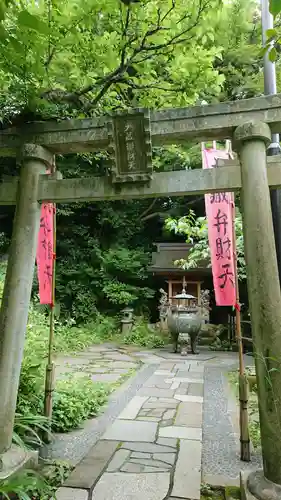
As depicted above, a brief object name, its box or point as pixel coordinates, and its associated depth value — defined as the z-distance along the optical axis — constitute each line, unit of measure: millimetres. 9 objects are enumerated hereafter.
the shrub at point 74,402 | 4250
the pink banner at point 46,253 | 4035
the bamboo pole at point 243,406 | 3482
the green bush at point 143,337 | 12422
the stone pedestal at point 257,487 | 2488
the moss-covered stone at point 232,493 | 2791
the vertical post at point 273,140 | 3555
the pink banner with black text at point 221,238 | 3947
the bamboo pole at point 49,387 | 3928
